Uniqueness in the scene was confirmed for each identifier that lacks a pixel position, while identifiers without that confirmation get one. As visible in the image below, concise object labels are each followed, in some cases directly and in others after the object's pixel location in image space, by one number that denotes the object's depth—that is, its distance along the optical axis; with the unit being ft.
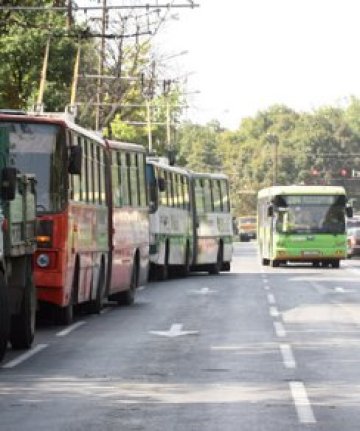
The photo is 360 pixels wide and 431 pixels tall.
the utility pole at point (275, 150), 568.69
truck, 54.90
